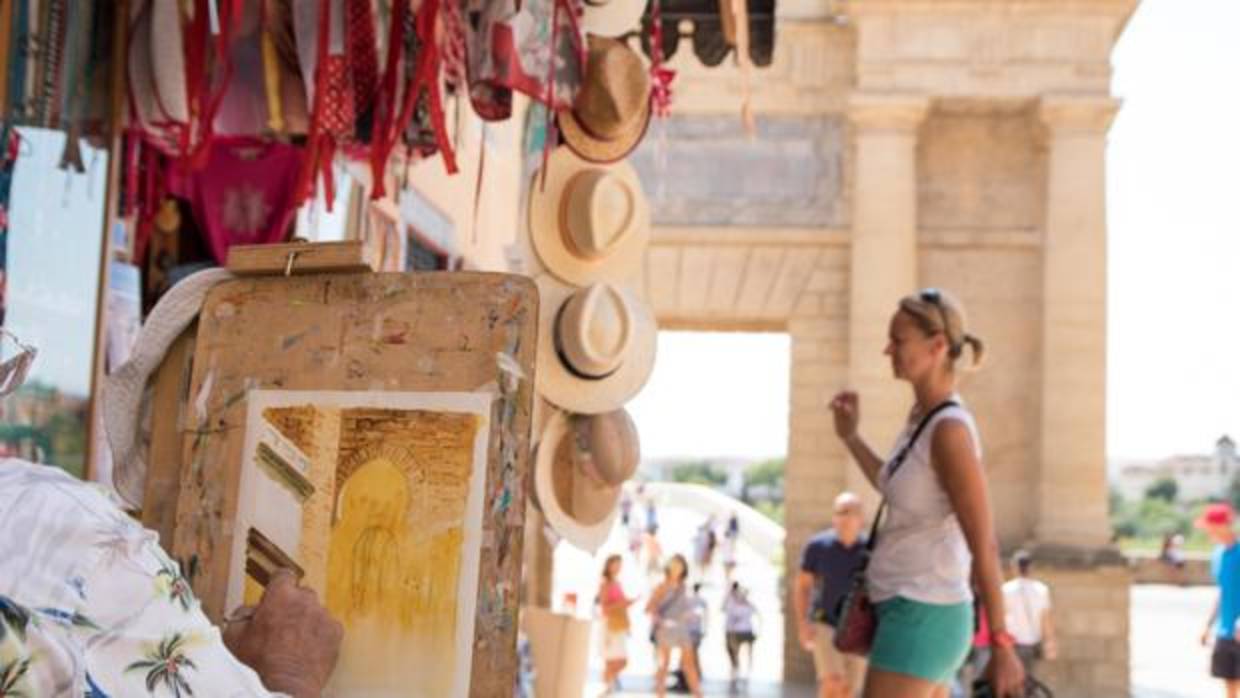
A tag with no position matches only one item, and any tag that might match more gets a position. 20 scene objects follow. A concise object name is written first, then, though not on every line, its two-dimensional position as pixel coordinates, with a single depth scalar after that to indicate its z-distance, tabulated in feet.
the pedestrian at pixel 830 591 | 29.63
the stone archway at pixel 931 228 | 51.44
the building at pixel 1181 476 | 295.89
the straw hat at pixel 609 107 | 15.12
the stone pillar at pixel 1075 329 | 51.16
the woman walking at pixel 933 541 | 11.63
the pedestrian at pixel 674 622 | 43.14
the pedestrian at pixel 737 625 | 48.55
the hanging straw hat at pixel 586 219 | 15.08
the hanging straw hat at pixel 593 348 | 14.60
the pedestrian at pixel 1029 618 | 37.27
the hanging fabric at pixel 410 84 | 12.42
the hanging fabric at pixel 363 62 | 13.76
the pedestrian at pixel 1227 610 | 31.37
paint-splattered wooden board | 6.24
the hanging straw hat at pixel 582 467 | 15.06
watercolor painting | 6.27
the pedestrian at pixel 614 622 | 40.47
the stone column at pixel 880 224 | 52.29
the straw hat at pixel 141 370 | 6.98
